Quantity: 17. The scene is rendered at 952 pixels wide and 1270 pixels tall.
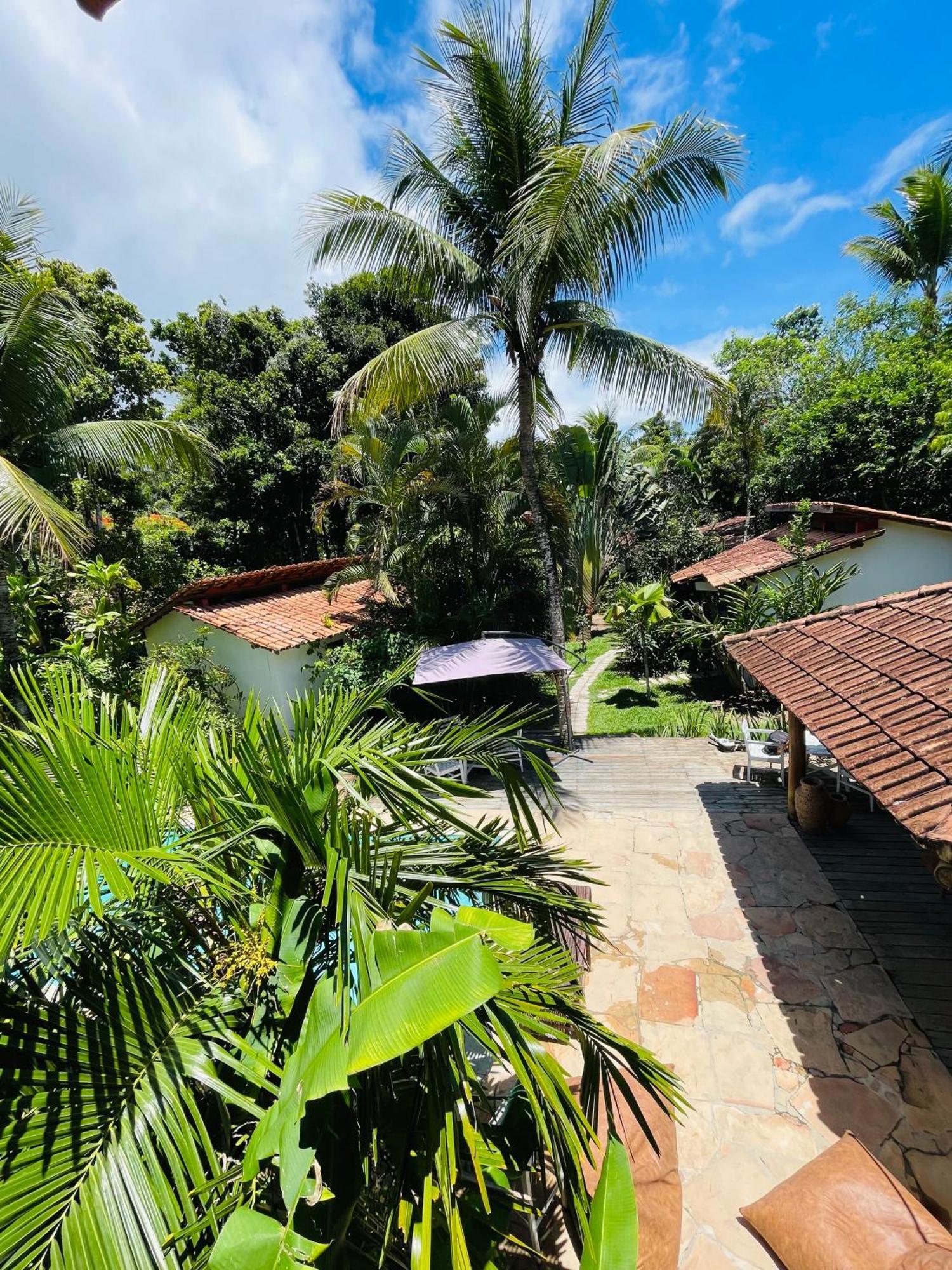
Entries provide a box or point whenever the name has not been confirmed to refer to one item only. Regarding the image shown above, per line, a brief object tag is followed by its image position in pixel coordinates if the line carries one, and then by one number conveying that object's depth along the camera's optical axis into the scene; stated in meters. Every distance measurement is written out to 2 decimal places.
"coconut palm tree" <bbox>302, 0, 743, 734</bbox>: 7.82
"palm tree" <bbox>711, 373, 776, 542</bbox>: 20.19
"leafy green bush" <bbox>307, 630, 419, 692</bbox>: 11.90
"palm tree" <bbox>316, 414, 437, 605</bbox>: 11.62
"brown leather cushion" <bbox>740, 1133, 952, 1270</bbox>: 2.67
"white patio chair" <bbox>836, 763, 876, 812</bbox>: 8.15
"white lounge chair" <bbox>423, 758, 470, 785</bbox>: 9.41
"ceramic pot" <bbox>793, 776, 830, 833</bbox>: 7.57
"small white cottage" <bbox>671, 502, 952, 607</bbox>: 13.63
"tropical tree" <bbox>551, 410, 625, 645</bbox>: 15.58
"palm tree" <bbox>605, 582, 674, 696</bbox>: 14.87
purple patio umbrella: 9.86
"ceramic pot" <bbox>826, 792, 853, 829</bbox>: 7.55
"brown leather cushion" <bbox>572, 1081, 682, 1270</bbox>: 2.96
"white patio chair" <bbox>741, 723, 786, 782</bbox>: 9.29
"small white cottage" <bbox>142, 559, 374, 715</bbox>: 12.30
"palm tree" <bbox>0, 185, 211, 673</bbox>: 8.31
